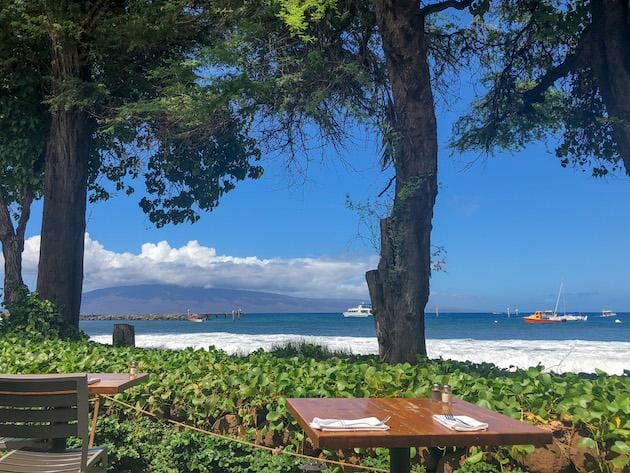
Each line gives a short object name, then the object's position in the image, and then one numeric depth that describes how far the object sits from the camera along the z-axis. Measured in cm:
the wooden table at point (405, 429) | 294
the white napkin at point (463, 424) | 309
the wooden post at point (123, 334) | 1187
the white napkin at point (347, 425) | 303
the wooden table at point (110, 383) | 467
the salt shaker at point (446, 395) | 384
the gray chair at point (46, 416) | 374
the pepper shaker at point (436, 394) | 403
